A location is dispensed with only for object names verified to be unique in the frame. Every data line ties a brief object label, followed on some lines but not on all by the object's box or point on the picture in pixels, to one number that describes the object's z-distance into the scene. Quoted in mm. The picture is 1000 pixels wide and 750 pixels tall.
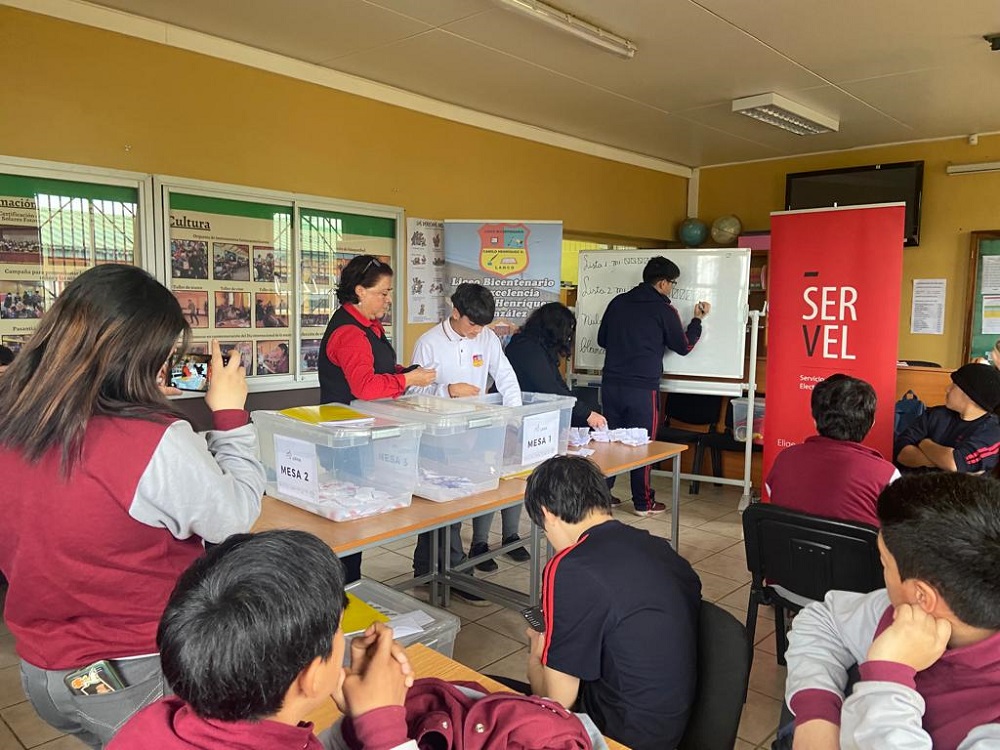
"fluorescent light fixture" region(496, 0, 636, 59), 3404
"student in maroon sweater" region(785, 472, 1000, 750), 998
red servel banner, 3871
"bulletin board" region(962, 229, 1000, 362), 6227
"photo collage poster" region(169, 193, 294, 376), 3980
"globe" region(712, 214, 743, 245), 7387
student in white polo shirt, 3232
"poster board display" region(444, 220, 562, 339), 5242
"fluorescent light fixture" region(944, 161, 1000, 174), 6133
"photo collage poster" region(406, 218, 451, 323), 5137
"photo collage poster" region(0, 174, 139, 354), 3395
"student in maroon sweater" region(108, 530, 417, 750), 783
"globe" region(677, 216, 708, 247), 7551
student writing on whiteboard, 4832
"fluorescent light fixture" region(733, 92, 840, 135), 5031
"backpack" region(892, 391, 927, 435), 4020
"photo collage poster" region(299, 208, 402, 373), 4578
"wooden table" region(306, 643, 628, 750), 1309
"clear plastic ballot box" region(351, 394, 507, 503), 2582
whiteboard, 5016
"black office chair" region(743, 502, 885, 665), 2203
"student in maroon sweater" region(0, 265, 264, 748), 1200
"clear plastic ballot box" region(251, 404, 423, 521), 2303
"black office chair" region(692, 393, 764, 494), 5297
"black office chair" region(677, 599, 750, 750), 1424
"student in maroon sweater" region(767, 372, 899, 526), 2375
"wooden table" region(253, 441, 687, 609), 2197
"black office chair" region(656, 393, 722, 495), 5488
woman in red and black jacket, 2846
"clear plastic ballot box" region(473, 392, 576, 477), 2838
